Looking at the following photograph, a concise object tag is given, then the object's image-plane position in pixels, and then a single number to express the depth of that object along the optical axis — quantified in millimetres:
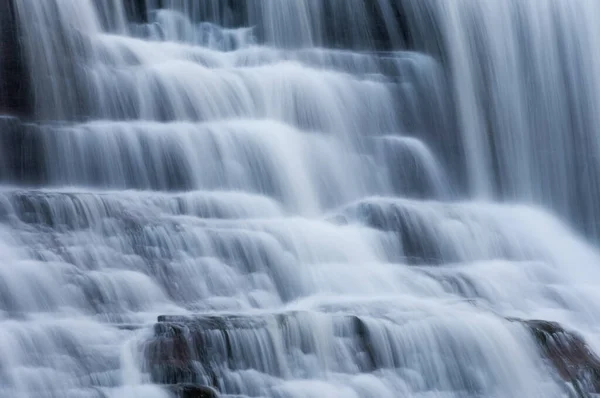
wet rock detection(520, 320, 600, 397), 20125
